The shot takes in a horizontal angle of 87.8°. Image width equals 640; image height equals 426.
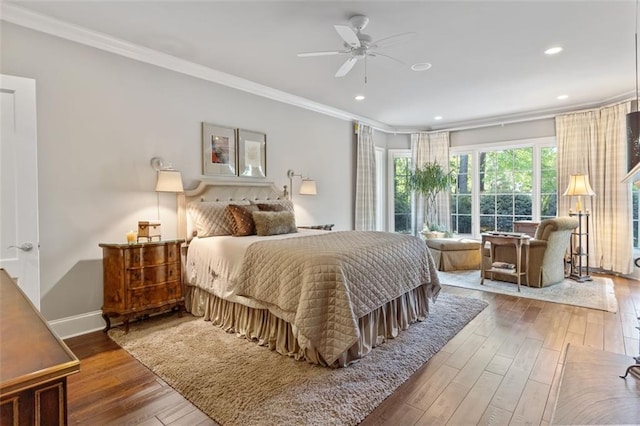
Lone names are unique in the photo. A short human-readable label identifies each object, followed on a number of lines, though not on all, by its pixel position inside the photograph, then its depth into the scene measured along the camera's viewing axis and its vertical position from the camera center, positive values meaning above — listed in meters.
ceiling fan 2.63 +1.43
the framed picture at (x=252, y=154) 4.38 +0.76
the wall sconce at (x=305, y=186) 5.05 +0.36
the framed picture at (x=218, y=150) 4.00 +0.74
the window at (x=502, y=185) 6.00 +0.43
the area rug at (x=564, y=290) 3.86 -1.09
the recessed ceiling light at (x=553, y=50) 3.41 +1.64
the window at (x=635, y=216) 5.10 -0.14
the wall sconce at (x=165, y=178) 3.39 +0.33
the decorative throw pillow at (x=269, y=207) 4.08 +0.03
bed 2.36 -0.58
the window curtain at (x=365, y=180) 6.28 +0.57
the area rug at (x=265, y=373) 1.92 -1.15
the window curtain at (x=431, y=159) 7.02 +1.06
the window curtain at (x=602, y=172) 5.02 +0.55
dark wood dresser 0.70 -0.36
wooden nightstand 2.99 -0.63
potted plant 6.73 +0.49
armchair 4.38 -0.59
